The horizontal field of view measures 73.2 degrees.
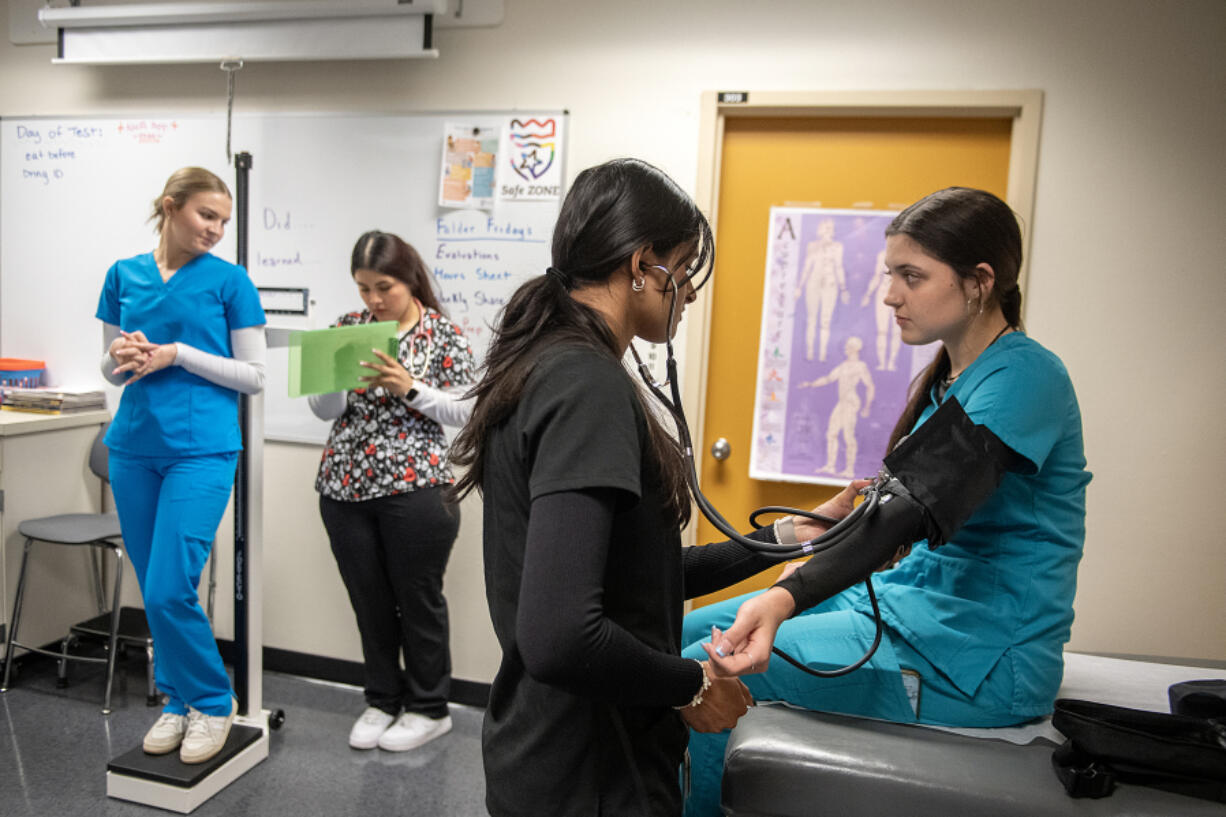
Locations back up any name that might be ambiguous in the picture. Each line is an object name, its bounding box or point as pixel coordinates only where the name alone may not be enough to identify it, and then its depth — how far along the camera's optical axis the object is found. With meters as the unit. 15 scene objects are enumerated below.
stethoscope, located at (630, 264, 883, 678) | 0.99
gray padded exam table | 1.09
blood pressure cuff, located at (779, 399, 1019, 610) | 1.12
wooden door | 2.35
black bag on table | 1.09
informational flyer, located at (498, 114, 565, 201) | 2.54
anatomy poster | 2.40
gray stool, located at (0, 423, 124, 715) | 2.54
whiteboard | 2.64
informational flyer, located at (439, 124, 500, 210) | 2.59
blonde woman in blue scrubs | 2.06
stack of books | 2.85
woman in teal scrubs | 1.21
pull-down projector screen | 2.53
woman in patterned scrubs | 2.29
